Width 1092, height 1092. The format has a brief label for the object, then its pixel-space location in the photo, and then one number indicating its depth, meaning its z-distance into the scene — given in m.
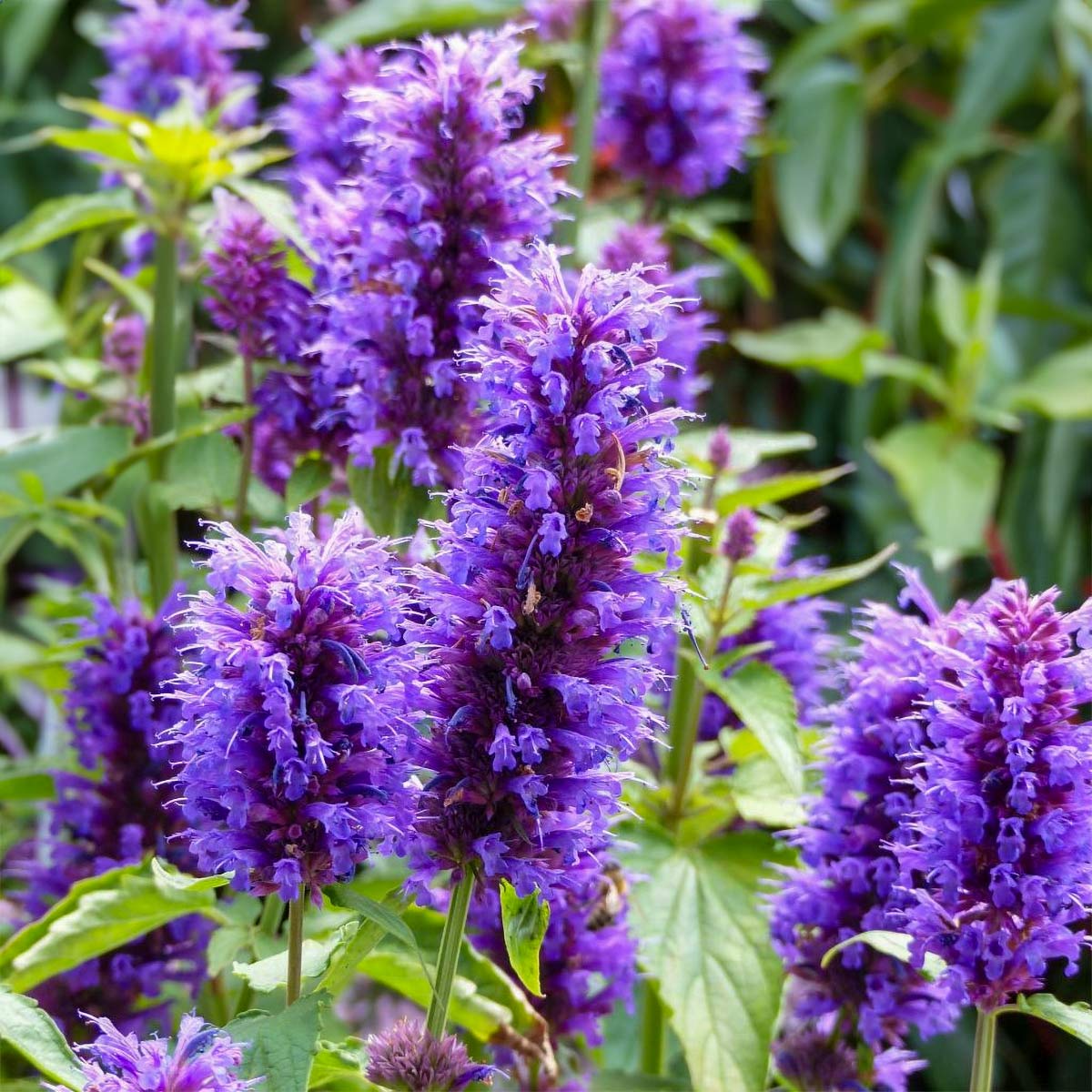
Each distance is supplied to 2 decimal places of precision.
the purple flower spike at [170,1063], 0.78
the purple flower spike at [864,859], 0.88
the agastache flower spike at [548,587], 0.81
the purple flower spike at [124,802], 0.93
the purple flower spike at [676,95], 1.07
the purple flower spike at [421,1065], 0.83
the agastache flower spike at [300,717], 0.81
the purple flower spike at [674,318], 0.99
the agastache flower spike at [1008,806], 0.83
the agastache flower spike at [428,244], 0.89
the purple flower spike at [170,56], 1.06
